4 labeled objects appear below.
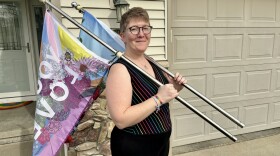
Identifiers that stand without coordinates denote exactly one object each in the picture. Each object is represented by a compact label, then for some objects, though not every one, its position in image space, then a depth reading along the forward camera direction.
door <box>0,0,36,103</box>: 3.85
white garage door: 3.35
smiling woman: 1.23
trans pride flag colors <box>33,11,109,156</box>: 1.83
